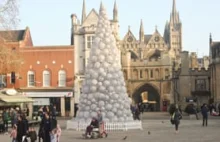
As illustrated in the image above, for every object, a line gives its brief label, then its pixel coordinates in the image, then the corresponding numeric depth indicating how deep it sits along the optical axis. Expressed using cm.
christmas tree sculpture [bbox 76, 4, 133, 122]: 2877
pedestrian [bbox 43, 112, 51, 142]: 1766
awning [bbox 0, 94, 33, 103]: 3909
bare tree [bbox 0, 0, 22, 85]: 3228
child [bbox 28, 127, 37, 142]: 1905
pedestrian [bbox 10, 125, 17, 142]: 1830
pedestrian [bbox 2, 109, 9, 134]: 2885
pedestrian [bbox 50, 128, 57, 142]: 1719
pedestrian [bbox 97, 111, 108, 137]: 2387
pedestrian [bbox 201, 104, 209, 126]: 3134
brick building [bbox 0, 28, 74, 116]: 5409
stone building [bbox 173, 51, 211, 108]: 6252
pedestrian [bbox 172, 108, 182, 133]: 2528
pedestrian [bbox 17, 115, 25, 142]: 1802
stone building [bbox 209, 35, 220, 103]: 5366
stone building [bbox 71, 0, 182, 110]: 5531
